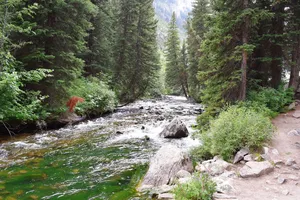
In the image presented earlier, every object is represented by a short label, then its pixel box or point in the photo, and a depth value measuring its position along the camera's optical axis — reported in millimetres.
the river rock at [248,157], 6559
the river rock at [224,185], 4998
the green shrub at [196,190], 4496
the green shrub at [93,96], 16250
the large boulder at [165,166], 6250
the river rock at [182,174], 6226
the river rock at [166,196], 5148
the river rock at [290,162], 6245
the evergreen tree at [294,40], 12062
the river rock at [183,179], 5500
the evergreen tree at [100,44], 23109
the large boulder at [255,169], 5777
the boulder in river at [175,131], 11828
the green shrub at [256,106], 9506
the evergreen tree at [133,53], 24703
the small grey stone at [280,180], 5377
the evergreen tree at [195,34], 30469
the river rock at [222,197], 4645
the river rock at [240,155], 6723
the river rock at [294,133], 8438
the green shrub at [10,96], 8119
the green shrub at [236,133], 7007
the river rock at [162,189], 5565
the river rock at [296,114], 10373
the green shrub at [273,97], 10463
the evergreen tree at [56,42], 12375
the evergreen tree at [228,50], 9742
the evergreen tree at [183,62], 38716
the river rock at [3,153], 8508
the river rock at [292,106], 11578
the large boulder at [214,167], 6249
